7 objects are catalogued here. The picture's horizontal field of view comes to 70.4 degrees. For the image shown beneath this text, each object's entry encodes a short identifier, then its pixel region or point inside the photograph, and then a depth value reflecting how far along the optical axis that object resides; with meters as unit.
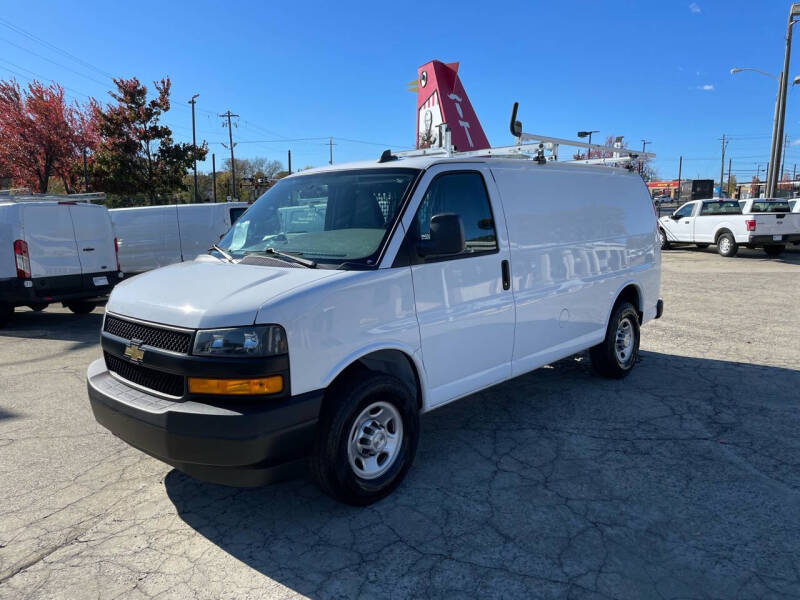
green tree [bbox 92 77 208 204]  26.59
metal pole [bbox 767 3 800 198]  22.45
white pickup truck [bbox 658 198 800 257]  17.72
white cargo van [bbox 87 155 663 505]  2.89
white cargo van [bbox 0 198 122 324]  8.67
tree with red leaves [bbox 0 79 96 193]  29.97
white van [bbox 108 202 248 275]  13.10
